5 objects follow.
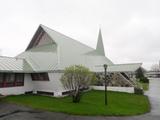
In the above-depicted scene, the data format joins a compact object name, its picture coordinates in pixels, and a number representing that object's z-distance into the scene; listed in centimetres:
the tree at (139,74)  5234
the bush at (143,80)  4601
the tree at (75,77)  1512
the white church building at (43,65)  1736
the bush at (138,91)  2065
